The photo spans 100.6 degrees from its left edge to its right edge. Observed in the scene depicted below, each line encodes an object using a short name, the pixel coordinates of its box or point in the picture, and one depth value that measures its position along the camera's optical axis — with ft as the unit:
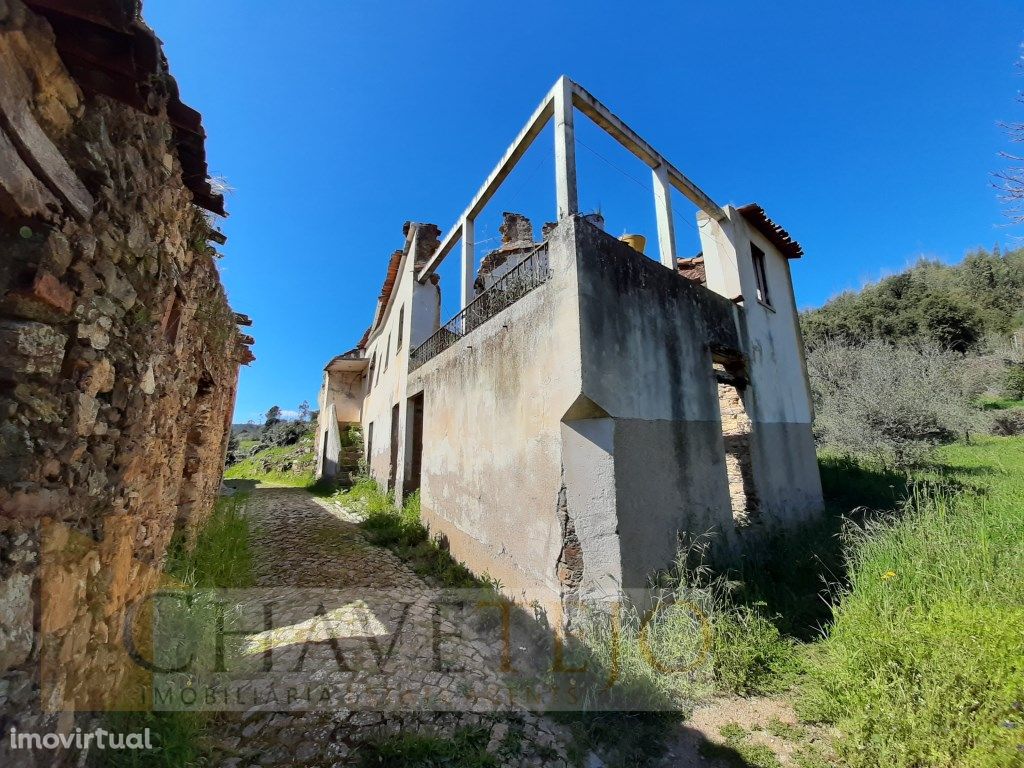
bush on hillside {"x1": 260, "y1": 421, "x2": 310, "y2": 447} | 81.10
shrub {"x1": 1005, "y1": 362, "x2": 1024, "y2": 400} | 61.72
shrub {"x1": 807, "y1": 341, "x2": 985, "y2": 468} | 35.73
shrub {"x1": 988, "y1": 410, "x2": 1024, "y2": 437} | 51.88
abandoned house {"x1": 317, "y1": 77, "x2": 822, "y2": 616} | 14.44
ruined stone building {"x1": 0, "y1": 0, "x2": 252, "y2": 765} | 5.31
